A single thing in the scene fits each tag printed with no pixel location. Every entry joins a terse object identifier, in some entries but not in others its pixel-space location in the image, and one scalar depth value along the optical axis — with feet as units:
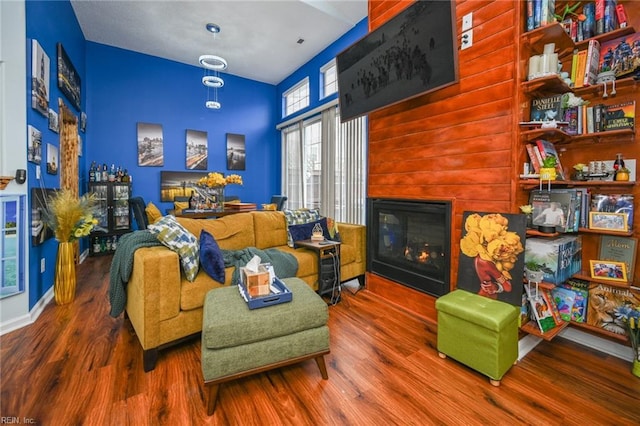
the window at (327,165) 14.10
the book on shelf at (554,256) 6.02
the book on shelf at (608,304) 6.05
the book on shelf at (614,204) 6.01
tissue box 5.44
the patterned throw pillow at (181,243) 6.40
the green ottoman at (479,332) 5.28
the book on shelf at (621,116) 5.88
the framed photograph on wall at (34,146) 8.05
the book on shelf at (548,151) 6.31
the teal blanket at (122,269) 6.46
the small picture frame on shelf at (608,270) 6.03
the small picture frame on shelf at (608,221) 5.90
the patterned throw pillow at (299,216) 10.77
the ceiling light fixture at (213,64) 13.11
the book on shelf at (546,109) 6.22
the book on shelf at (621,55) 5.79
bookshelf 5.96
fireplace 7.80
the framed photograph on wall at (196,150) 19.22
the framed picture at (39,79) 8.15
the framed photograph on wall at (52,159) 9.64
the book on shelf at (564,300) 6.56
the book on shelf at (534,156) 6.30
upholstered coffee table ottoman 4.65
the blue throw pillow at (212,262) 6.68
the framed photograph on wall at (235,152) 20.66
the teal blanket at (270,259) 7.96
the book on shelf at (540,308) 6.24
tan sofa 5.69
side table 9.00
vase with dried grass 8.87
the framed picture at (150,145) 17.70
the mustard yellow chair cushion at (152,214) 11.60
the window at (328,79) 16.43
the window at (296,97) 19.11
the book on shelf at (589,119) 6.34
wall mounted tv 6.44
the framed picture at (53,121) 9.84
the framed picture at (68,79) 10.88
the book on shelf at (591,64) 6.07
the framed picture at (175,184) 18.43
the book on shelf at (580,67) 6.24
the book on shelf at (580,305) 6.53
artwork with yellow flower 6.11
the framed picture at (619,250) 6.03
